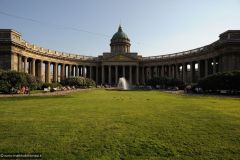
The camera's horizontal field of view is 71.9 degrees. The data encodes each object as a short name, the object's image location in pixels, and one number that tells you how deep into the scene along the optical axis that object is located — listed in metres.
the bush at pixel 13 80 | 33.05
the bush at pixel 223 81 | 35.04
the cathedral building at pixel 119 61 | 47.46
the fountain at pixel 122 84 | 71.29
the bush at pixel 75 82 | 56.63
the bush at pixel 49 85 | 46.26
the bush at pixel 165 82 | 57.38
